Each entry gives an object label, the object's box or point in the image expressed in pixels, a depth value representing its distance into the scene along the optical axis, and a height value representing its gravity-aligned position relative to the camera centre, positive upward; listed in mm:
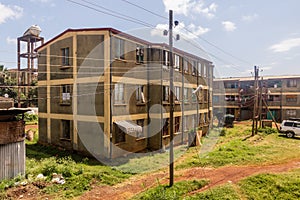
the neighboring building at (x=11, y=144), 13062 -2711
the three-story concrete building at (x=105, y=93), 17750 +486
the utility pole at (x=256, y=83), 31328 +2147
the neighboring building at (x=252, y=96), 43125 +486
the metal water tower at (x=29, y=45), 35906 +8621
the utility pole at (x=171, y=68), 12703 +1677
